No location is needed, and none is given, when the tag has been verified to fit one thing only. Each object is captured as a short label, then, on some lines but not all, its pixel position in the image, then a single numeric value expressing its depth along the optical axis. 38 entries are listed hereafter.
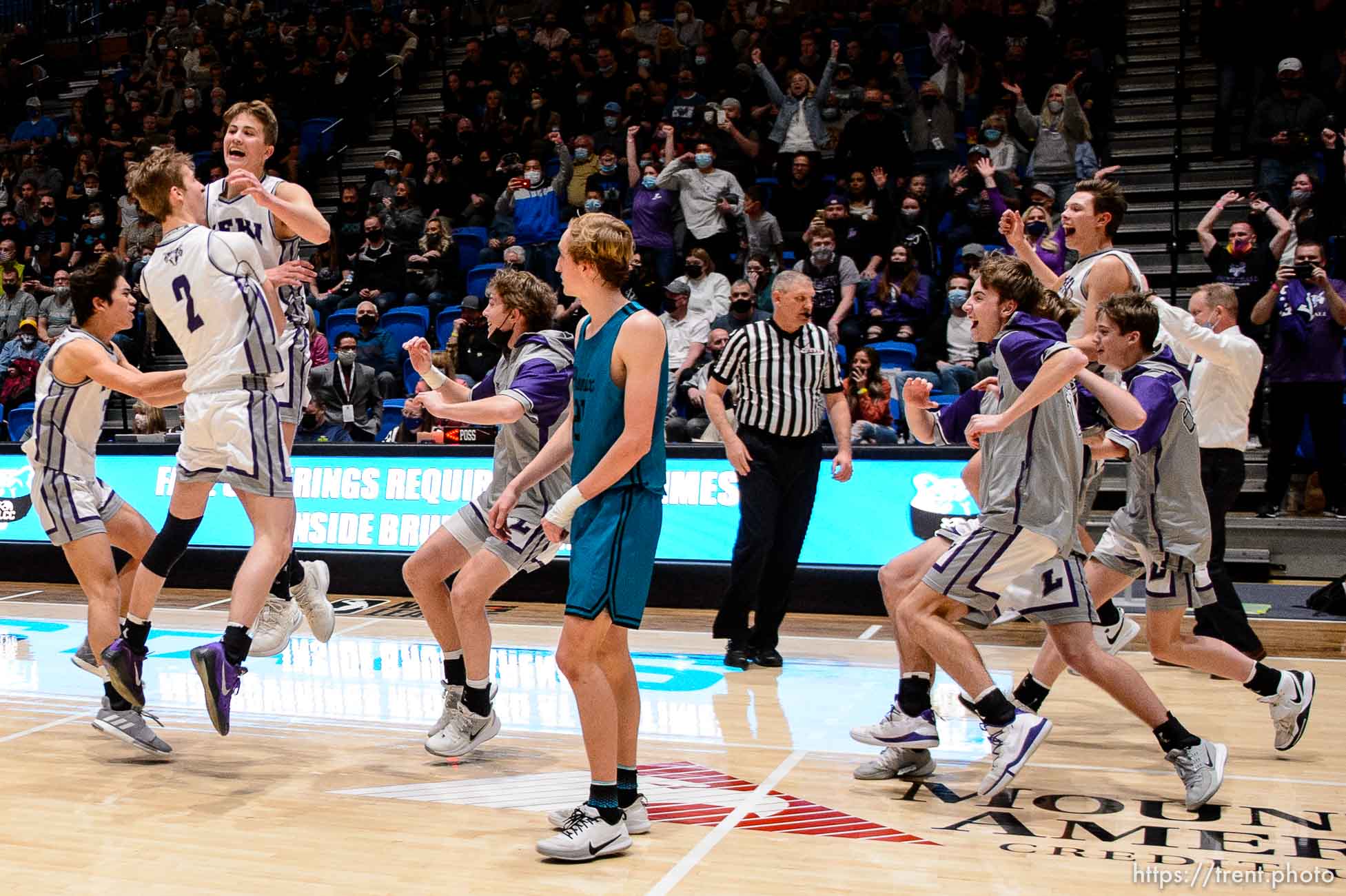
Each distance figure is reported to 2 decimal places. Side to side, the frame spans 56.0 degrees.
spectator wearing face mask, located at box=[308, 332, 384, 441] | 10.98
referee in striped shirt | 6.66
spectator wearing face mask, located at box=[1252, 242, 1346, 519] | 8.90
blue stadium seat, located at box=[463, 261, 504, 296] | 12.87
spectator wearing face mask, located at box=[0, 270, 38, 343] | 14.45
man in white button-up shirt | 6.30
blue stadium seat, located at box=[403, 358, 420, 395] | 12.41
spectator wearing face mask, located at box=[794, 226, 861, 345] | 11.05
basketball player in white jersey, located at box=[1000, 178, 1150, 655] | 5.05
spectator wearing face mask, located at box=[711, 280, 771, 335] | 10.95
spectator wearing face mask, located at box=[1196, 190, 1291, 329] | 9.79
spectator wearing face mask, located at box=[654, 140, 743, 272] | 12.27
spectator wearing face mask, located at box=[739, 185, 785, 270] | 11.91
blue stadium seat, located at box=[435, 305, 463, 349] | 12.62
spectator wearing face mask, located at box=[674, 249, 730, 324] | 11.47
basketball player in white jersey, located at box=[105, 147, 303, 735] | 4.81
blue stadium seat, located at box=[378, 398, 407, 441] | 11.24
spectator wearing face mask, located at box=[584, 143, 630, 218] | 13.15
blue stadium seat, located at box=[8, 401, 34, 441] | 12.75
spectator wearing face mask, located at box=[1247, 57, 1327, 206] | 10.97
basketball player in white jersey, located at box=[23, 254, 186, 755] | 5.20
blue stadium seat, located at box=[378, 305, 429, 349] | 12.62
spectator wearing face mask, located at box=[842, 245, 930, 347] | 11.15
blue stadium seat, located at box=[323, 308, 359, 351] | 13.01
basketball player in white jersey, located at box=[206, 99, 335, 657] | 4.95
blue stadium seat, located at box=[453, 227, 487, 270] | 13.91
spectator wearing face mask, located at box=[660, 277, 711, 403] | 11.36
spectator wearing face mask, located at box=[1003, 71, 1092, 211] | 11.70
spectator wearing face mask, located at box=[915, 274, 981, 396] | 10.62
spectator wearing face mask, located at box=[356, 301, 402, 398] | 11.89
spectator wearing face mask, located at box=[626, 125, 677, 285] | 12.49
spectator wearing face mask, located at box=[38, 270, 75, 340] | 14.09
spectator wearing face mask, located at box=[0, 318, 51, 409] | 13.15
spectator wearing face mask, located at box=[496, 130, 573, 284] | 12.80
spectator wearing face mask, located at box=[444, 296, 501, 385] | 11.51
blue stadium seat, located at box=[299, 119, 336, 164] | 16.92
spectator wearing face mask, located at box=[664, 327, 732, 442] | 10.00
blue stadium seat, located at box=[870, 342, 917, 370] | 10.87
